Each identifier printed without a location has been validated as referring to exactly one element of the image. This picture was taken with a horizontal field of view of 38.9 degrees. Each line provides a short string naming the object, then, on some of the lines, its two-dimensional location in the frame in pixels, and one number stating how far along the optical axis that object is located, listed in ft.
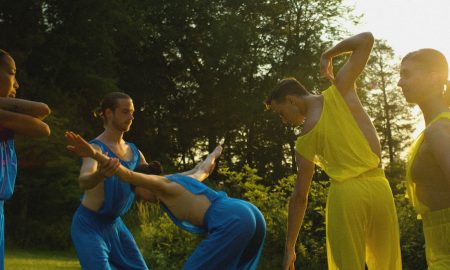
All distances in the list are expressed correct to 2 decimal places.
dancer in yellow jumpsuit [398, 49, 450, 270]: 10.23
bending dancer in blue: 14.75
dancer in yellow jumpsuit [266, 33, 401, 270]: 13.91
